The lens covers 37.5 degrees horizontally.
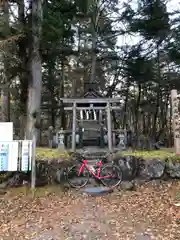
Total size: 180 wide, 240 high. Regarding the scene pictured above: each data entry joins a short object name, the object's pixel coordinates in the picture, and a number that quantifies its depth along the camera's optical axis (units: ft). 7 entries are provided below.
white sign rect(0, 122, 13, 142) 19.63
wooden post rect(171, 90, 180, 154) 24.14
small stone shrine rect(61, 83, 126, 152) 31.04
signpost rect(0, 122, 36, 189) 19.10
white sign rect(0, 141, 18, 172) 19.04
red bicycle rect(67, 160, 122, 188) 21.65
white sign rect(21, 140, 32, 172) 19.25
